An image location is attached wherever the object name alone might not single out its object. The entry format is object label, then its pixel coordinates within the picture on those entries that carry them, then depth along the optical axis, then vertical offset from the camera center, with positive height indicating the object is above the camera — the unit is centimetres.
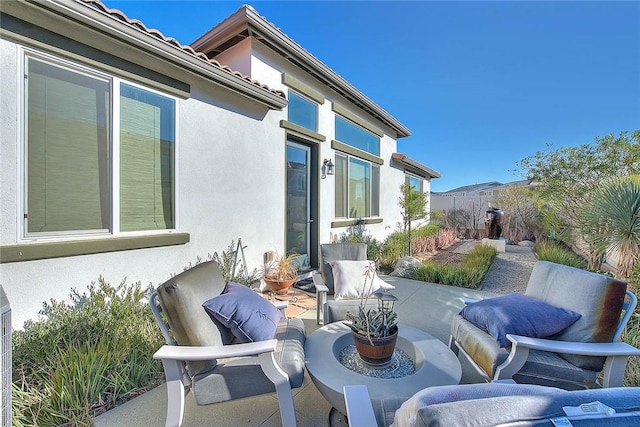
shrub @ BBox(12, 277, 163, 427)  195 -127
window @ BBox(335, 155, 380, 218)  689 +67
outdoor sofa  65 -52
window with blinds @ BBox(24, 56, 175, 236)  253 +63
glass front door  554 +27
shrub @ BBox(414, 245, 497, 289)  528 -131
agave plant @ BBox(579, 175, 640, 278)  344 -13
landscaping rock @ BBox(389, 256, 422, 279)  593 -130
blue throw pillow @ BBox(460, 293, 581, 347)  211 -89
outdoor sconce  612 +100
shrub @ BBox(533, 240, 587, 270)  547 -103
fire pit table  172 -115
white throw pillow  341 -93
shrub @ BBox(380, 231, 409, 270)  687 -110
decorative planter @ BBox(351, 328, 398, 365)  193 -102
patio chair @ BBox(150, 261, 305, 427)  177 -107
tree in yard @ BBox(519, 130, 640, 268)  667 +122
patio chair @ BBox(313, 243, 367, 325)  390 -70
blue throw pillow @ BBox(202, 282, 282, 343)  199 -82
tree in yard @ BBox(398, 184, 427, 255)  892 +23
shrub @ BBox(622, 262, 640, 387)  229 -137
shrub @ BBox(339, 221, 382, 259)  686 -74
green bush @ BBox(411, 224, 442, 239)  999 -81
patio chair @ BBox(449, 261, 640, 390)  191 -98
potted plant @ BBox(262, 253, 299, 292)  446 -111
